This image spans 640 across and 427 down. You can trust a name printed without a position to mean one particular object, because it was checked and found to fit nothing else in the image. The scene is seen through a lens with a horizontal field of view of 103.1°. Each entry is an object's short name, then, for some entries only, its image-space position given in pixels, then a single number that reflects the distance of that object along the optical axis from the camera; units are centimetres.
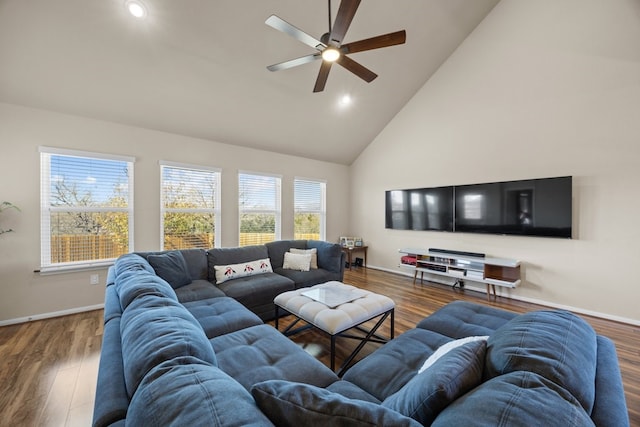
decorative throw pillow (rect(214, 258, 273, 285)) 308
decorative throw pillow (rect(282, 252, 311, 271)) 365
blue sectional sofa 63
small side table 555
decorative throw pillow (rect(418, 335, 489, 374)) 119
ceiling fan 196
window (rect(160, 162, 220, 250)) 384
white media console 366
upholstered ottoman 203
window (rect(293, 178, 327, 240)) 544
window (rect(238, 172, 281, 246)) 462
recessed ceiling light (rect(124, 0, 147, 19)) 231
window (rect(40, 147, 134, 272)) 303
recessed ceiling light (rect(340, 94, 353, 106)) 423
